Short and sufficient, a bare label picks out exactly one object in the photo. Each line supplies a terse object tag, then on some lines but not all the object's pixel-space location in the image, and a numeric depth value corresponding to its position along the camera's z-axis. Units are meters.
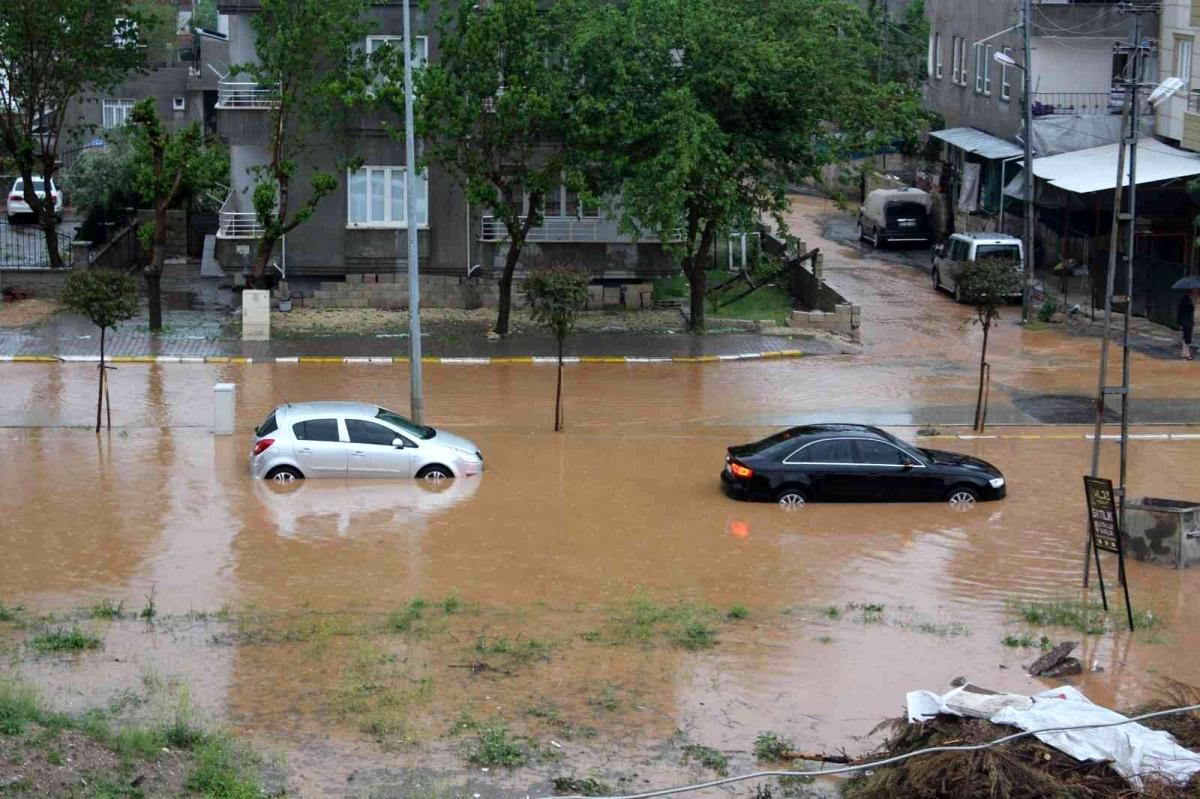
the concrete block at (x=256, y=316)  33.09
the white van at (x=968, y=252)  39.31
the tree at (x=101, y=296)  26.33
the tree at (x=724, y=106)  31.75
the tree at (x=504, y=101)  32.38
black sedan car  22.23
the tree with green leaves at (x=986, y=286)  27.30
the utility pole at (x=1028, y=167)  37.97
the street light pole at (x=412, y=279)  25.62
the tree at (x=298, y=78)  33.44
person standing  33.25
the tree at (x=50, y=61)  36.38
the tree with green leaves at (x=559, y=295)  26.58
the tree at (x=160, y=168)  33.59
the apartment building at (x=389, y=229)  36.12
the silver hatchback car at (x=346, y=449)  22.80
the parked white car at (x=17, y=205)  46.09
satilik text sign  17.27
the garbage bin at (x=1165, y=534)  19.73
